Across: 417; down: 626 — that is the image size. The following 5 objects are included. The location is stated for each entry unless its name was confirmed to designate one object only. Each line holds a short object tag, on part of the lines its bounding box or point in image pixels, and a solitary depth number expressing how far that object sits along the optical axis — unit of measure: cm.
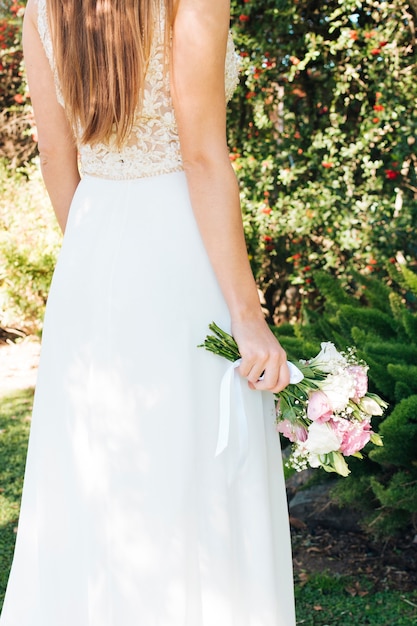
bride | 171
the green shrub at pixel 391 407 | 304
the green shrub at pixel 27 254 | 686
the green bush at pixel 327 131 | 507
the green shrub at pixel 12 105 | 765
